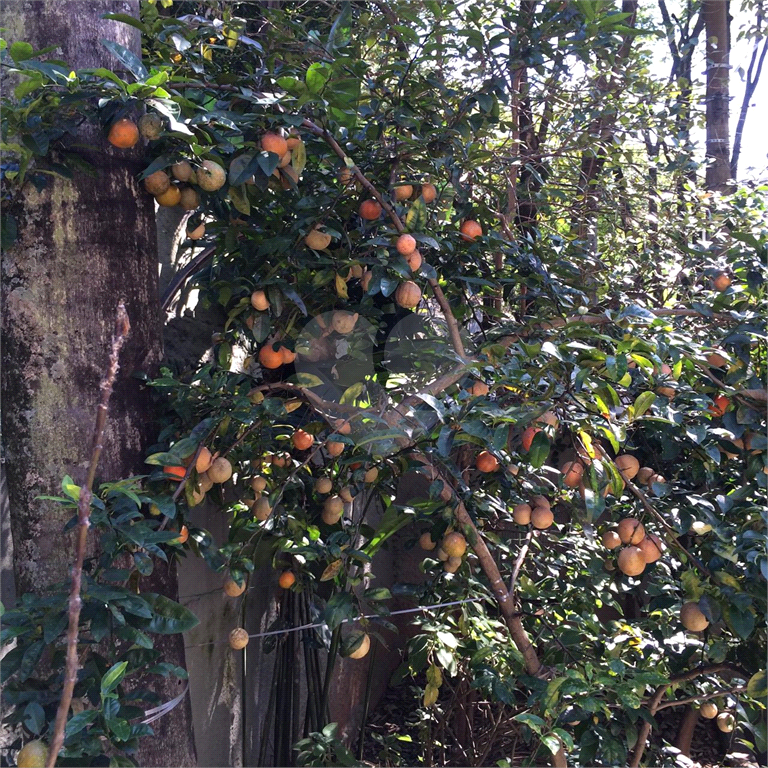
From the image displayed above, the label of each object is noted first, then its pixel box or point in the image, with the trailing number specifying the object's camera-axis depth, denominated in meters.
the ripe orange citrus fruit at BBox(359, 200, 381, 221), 1.68
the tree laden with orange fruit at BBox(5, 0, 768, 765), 1.37
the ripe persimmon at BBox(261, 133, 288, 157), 1.38
